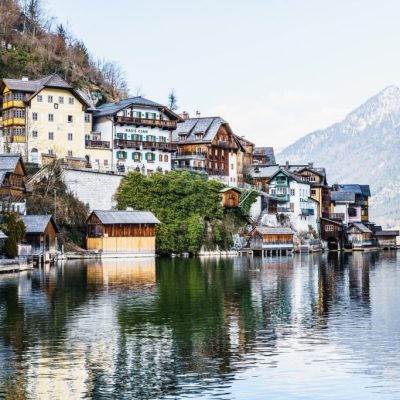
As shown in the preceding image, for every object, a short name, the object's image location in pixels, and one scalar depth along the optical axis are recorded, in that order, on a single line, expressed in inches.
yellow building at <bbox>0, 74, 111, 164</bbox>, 4109.3
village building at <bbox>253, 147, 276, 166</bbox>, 6512.3
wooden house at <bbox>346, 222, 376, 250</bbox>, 5890.8
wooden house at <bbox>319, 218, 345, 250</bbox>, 5738.2
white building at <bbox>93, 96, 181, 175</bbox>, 4419.3
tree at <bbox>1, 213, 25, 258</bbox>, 2841.8
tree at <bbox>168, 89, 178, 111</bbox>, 6348.4
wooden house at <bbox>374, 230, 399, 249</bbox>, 6530.5
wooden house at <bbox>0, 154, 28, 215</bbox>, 3152.1
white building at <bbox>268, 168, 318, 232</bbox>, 5306.6
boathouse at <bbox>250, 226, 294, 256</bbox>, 4613.7
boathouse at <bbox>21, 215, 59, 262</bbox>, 3186.5
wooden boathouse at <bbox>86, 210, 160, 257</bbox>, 3833.7
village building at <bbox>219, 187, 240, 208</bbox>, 4547.2
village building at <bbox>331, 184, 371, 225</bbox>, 6353.3
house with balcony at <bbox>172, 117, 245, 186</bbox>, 4953.3
